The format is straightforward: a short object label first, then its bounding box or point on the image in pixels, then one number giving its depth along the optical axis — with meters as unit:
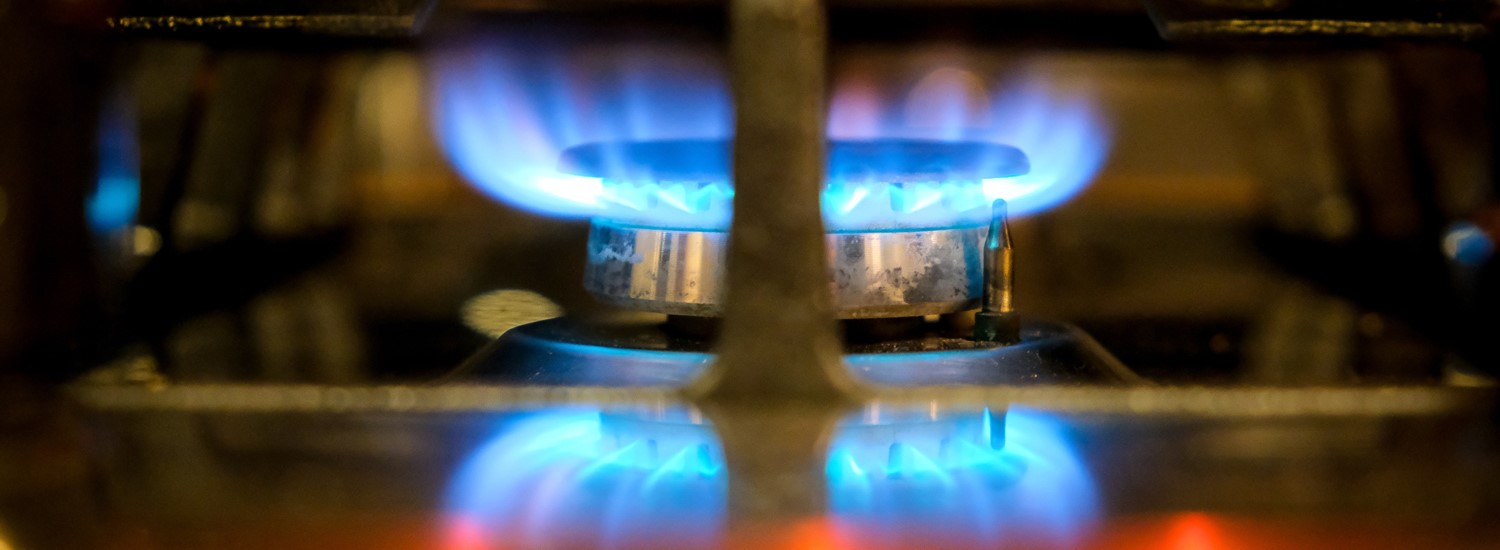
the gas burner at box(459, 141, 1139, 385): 0.26
